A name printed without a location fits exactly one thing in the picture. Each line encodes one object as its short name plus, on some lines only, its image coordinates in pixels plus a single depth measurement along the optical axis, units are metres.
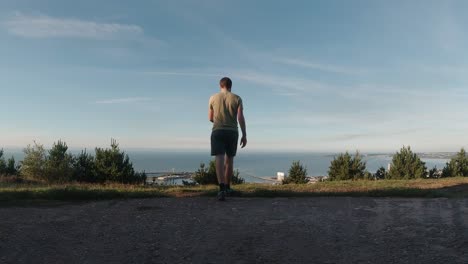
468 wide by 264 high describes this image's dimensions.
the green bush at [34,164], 16.25
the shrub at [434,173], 22.14
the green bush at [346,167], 21.89
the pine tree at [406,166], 22.08
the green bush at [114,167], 16.14
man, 6.19
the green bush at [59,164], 15.99
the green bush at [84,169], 16.48
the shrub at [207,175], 18.06
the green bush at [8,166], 19.20
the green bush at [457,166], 21.63
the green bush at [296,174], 22.59
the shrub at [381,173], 22.88
